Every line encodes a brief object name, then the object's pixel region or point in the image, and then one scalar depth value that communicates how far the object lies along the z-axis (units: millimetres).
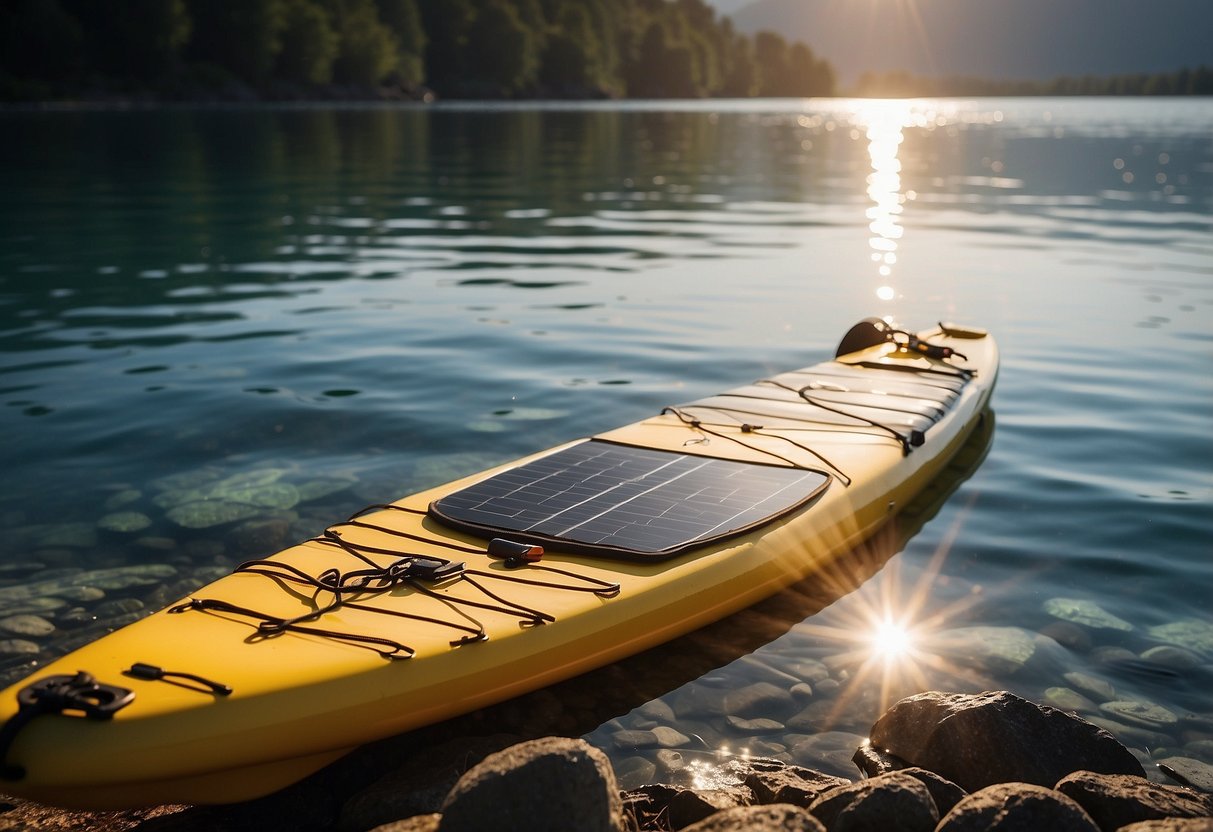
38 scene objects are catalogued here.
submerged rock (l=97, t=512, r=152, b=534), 7010
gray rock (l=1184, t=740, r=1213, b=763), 4945
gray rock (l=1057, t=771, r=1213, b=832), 3889
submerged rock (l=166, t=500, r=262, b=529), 7141
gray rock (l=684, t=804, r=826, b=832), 3363
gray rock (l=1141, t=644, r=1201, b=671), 5691
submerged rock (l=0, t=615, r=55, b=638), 5637
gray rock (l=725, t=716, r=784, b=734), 5133
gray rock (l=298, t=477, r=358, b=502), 7695
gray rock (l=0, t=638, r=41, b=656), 5447
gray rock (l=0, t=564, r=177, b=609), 6043
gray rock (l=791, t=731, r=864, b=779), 4867
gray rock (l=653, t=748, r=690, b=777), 4805
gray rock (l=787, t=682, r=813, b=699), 5426
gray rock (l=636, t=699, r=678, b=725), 5184
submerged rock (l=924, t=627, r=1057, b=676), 5754
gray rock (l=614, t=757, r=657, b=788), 4727
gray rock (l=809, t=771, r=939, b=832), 3740
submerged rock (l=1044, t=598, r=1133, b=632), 6137
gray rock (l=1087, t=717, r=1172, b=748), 5046
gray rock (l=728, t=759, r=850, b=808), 4254
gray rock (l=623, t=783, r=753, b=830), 4223
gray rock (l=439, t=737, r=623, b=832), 3305
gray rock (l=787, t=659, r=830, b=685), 5560
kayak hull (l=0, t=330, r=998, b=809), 3844
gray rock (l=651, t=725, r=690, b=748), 5000
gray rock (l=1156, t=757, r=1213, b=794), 4719
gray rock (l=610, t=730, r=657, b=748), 4980
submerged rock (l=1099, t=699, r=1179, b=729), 5199
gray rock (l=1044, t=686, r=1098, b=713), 5359
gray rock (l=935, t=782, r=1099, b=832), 3469
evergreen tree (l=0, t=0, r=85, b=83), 66125
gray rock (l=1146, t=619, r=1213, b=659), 5879
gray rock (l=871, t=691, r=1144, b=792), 4430
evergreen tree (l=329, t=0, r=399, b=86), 91625
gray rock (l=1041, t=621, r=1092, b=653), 5931
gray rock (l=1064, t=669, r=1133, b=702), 5438
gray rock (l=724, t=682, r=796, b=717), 5270
